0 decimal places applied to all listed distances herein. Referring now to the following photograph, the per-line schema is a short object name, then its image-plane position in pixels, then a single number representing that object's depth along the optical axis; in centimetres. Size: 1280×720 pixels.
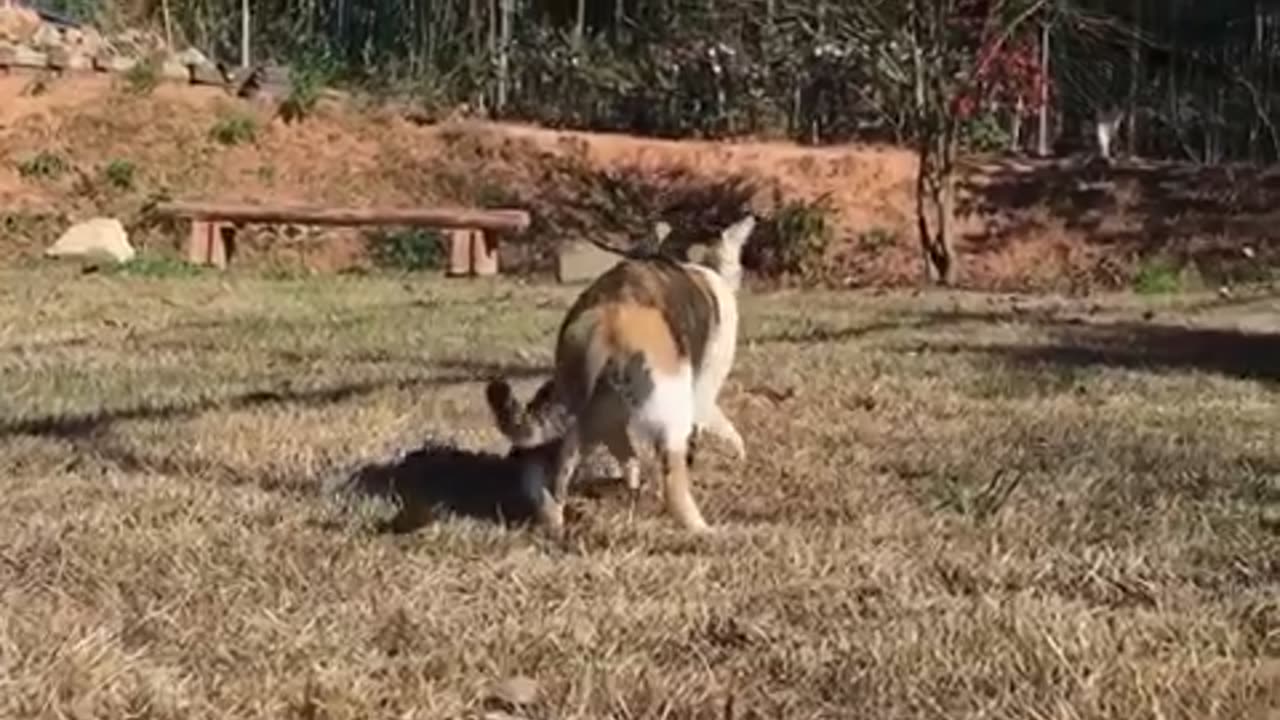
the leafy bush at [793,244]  1794
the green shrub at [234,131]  1975
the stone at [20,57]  2045
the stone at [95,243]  1662
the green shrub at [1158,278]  1620
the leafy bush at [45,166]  1900
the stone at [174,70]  2111
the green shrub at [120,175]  1891
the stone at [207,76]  2138
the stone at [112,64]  2086
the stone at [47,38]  2111
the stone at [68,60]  2091
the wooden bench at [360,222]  1634
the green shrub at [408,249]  1762
